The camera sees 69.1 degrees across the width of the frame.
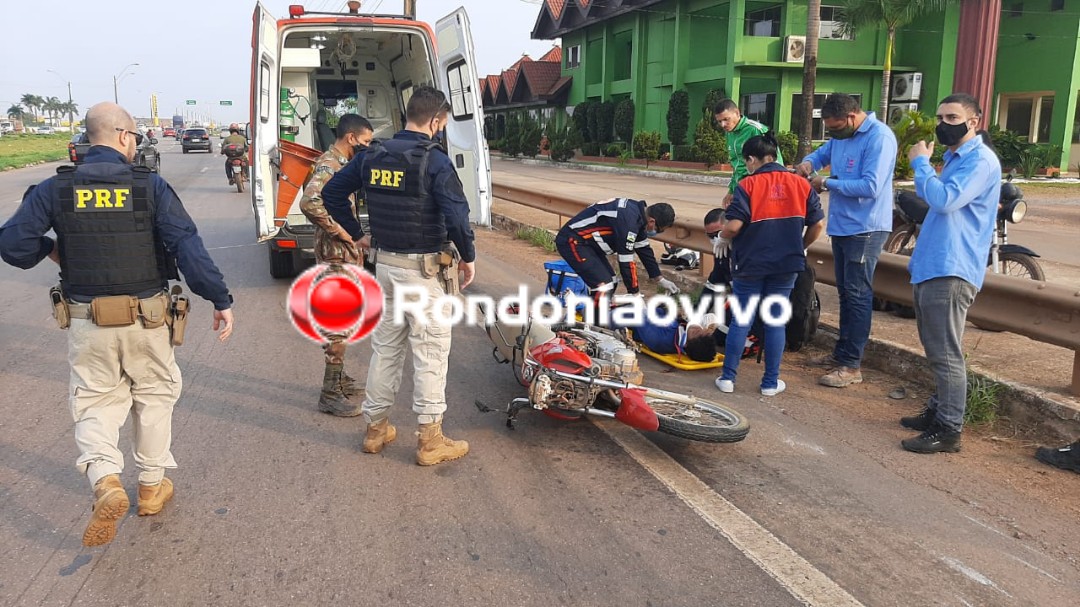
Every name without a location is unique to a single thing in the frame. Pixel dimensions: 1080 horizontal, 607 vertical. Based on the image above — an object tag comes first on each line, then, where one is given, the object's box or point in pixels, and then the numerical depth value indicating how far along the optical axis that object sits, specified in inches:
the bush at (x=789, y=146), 1027.9
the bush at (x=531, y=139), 1621.6
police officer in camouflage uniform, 192.2
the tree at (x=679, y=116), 1235.9
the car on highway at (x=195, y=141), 1824.6
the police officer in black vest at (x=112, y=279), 124.6
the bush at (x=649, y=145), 1249.4
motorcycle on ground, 164.2
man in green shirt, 246.1
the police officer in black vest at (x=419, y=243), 154.1
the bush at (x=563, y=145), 1449.3
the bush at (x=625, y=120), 1395.2
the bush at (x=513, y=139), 1717.2
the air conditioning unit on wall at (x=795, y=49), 1138.7
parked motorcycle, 253.8
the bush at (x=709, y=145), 1104.2
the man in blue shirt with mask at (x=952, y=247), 158.4
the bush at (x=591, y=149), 1485.0
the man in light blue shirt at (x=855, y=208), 204.7
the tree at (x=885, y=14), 940.6
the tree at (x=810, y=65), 722.8
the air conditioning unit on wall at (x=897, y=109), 1086.1
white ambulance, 307.9
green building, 1023.0
